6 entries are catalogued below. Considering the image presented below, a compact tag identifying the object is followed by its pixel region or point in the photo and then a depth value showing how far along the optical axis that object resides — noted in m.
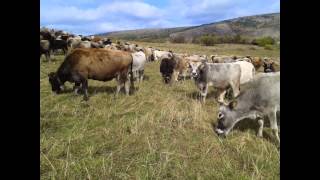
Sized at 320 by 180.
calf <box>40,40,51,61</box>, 13.05
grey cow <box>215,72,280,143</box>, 4.53
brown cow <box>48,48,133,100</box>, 7.31
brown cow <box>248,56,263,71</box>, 12.44
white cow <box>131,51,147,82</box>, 10.23
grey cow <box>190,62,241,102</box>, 7.28
